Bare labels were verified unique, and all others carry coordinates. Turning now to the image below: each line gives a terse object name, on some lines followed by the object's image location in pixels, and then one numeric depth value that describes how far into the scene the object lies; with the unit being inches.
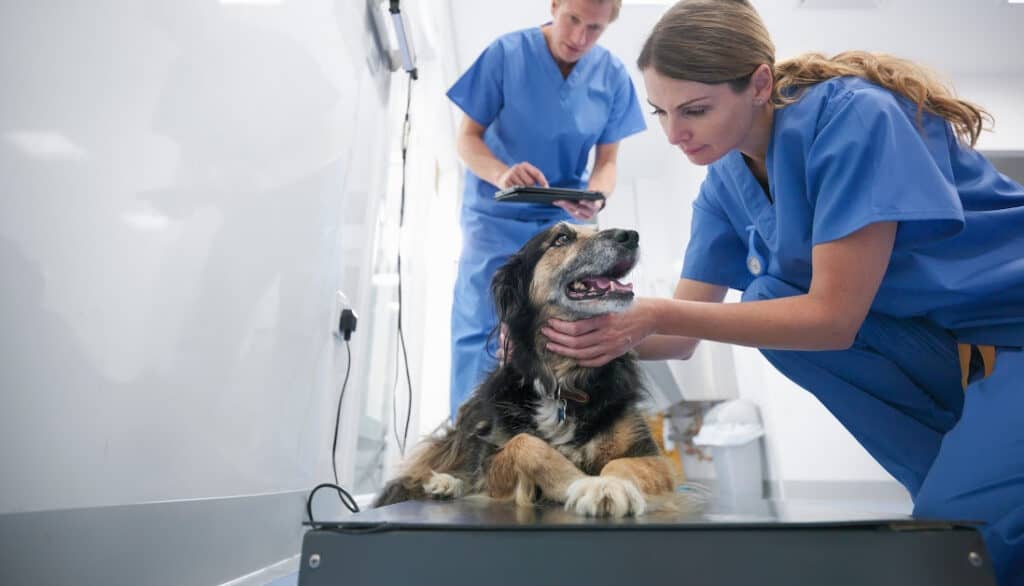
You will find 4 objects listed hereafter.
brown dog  46.1
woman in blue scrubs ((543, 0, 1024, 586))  43.9
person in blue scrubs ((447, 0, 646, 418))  87.7
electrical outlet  81.4
